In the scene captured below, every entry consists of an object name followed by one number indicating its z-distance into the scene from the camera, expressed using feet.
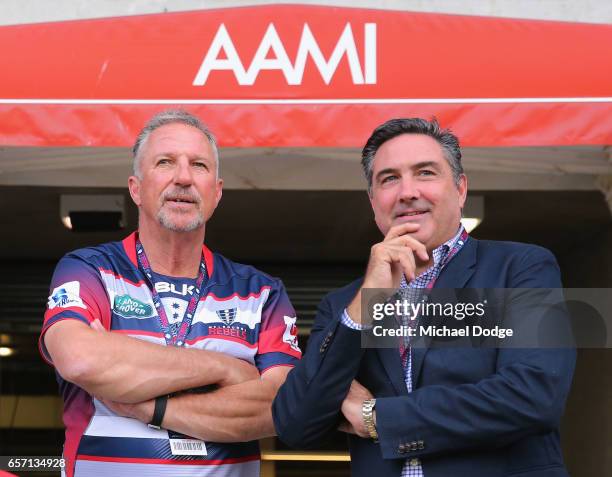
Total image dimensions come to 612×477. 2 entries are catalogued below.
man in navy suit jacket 7.10
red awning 12.65
